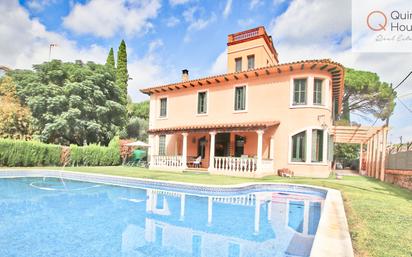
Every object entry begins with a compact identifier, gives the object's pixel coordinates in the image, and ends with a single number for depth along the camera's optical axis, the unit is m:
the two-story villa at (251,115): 17.05
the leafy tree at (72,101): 26.44
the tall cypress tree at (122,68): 36.81
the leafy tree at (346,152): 40.12
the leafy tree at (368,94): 33.12
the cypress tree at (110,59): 38.53
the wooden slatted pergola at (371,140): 17.30
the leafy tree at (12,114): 26.20
